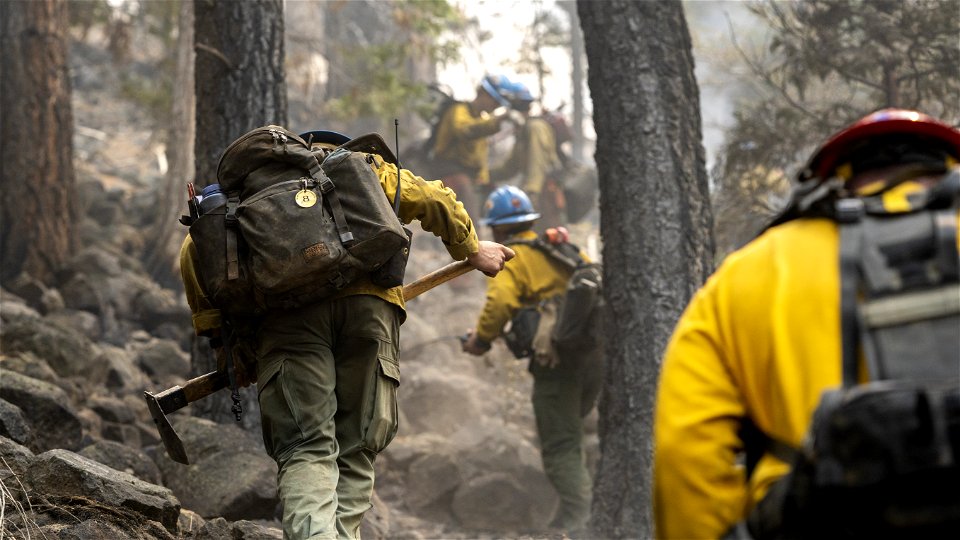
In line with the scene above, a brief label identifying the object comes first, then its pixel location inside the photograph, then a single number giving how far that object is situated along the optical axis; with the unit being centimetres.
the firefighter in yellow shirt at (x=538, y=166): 1515
